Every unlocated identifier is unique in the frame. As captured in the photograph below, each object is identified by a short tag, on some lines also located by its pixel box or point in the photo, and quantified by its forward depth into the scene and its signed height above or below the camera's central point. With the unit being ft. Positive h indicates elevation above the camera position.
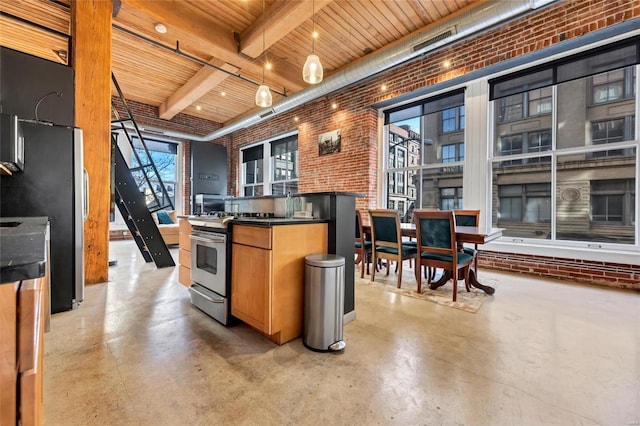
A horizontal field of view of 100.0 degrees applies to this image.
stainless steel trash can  6.23 -2.20
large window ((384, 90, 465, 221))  15.96 +3.71
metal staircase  13.61 -0.18
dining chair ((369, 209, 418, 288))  11.23 -1.25
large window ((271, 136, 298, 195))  25.48 +4.47
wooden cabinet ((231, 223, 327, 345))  6.18 -1.56
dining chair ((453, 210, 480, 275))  12.70 -0.29
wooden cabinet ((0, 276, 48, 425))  1.64 -0.93
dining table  9.21 -0.93
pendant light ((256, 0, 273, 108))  11.53 +4.92
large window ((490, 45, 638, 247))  11.58 +2.87
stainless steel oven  7.36 -1.77
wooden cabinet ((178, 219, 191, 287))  9.59 -1.59
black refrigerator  7.67 +0.41
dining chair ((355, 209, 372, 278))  12.72 -1.65
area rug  9.36 -3.21
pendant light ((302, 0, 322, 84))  9.70 +5.15
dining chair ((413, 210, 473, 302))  9.59 -1.23
